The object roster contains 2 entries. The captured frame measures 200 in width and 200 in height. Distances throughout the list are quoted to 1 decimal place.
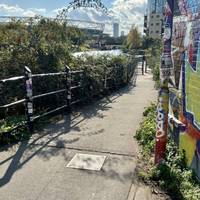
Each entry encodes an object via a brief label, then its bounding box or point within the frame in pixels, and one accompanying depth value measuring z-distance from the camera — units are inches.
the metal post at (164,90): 127.3
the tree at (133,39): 1772.3
